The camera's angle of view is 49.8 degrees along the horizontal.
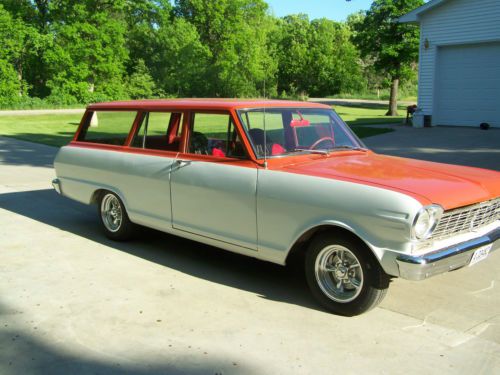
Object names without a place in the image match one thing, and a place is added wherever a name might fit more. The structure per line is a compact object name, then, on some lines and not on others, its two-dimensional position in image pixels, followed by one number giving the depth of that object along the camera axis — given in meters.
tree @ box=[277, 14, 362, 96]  69.81
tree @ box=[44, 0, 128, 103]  48.78
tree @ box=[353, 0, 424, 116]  28.06
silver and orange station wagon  3.87
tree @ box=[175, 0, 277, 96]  56.75
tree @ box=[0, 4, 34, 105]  46.00
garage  18.23
